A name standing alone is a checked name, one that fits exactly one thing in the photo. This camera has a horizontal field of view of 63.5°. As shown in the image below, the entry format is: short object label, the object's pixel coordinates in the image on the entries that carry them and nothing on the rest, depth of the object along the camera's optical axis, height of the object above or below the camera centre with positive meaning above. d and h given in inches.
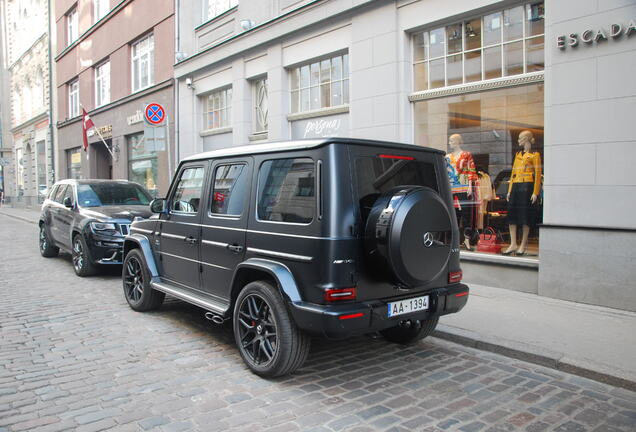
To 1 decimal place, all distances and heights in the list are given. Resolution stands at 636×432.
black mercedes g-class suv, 154.3 -16.0
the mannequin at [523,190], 298.4 +2.6
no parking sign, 454.9 +74.6
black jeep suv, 349.7 -15.0
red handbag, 318.9 -29.3
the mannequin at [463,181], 335.9 +9.2
